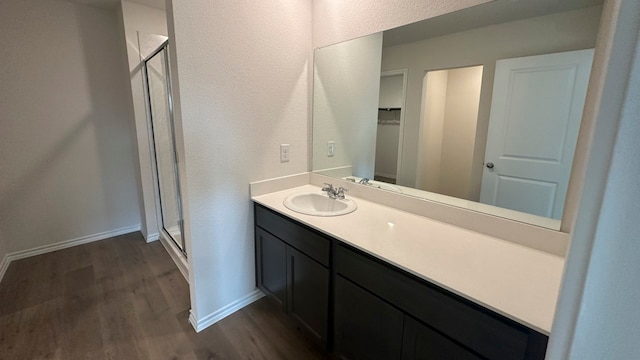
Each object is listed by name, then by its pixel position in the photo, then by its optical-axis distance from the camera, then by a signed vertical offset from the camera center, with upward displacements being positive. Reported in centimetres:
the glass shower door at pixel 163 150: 254 -21
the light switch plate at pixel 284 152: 203 -16
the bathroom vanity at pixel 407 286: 86 -57
